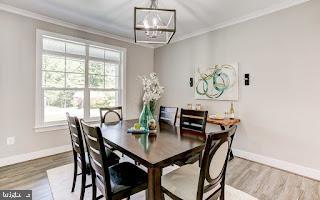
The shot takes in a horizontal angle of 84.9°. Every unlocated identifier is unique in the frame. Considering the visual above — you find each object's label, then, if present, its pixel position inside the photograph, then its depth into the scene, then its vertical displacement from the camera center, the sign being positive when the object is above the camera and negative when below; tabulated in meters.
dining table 1.29 -0.44
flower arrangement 2.12 +0.04
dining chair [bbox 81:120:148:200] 1.37 -0.71
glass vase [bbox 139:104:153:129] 2.21 -0.23
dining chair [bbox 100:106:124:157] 2.99 -0.30
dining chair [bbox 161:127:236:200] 1.25 -0.67
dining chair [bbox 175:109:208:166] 2.04 -0.36
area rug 2.10 -1.17
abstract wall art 3.52 +0.35
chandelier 1.97 +0.82
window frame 3.31 +0.21
